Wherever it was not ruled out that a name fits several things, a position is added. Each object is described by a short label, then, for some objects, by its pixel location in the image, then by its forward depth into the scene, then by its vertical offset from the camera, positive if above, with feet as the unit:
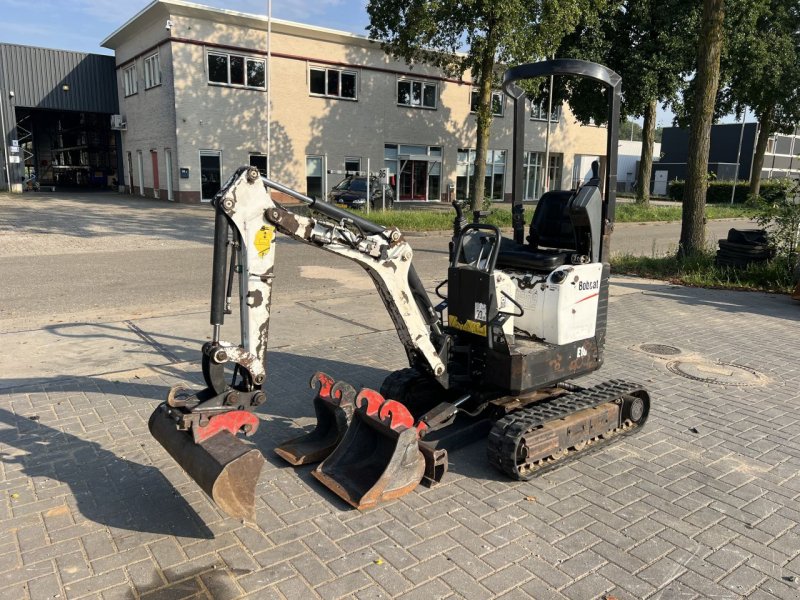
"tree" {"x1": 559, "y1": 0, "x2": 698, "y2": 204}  81.76 +17.92
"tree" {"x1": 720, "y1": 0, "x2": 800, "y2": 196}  85.56 +18.45
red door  100.99 +0.77
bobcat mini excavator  12.11 -4.27
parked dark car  80.59 -2.11
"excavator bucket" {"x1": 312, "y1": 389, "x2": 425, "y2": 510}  13.32 -6.26
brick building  89.66 +10.65
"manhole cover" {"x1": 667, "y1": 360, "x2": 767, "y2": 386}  21.93 -6.81
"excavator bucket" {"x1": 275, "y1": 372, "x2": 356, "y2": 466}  15.01 -6.09
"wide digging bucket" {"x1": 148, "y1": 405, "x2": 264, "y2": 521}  11.15 -5.29
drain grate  25.26 -6.78
